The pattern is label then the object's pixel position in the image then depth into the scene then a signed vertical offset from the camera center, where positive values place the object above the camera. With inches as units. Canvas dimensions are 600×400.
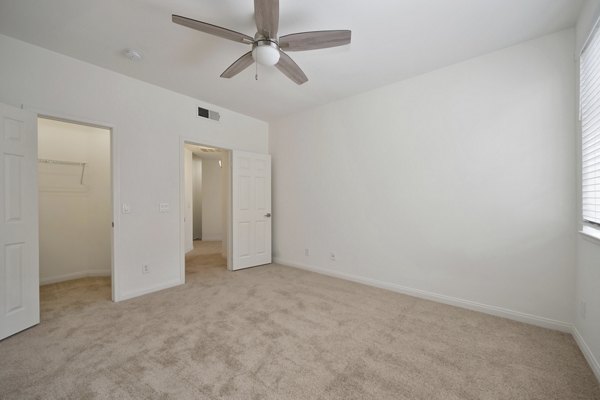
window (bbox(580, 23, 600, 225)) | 69.8 +22.0
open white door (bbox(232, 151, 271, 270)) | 165.2 -9.1
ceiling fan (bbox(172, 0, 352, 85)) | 66.6 +49.0
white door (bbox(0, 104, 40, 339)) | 83.4 -10.0
